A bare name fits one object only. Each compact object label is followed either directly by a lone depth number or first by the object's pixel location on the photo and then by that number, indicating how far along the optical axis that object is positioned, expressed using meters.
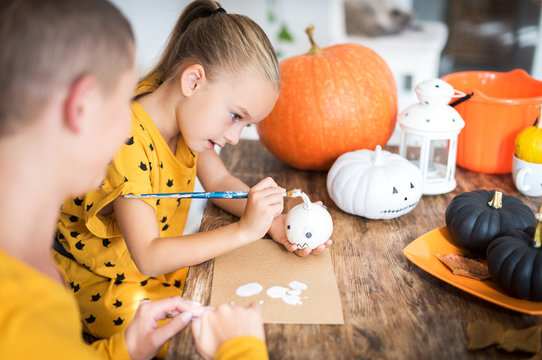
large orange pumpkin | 1.33
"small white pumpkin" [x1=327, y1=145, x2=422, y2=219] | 1.12
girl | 1.01
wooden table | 0.76
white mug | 1.21
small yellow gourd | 1.21
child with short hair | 0.54
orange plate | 0.83
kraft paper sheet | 0.84
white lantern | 1.23
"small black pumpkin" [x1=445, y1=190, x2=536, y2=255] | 0.96
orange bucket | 1.29
